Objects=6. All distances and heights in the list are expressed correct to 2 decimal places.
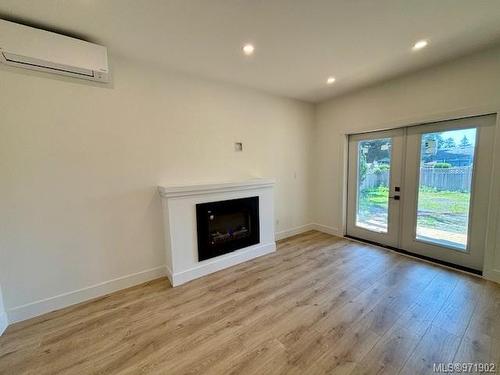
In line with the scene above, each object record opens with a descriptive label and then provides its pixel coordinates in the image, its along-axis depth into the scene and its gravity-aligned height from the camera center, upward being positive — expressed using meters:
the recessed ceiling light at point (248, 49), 2.23 +1.32
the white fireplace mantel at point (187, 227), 2.54 -0.72
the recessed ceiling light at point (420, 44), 2.22 +1.33
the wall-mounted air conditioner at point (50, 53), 1.73 +1.08
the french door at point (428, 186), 2.59 -0.30
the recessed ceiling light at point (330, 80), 3.12 +1.34
